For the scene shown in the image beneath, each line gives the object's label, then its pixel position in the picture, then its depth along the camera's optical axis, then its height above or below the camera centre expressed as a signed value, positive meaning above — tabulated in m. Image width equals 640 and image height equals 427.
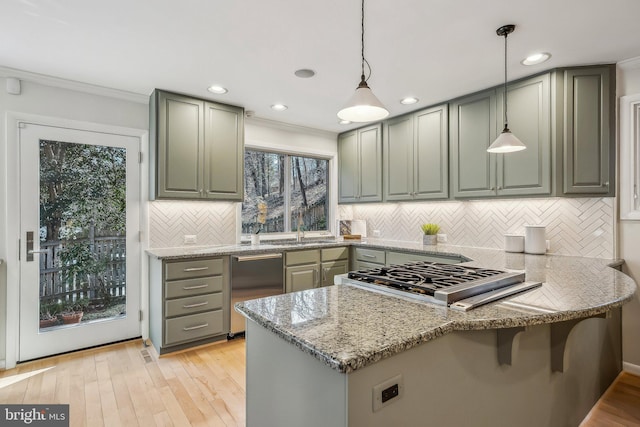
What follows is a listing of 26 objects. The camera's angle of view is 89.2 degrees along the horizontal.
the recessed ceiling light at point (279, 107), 3.60 +1.21
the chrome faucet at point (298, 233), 4.26 -0.25
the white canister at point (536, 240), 2.79 -0.22
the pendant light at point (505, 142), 2.10 +0.49
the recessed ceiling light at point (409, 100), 3.38 +1.21
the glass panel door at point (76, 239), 2.81 -0.24
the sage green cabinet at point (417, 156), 3.49 +0.68
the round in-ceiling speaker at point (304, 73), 2.72 +1.21
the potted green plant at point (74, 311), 2.95 -0.90
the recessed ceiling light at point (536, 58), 2.42 +1.20
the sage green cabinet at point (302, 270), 3.62 -0.64
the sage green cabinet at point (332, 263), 3.90 -0.59
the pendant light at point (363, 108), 1.56 +0.53
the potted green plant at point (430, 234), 3.66 -0.22
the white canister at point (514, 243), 2.94 -0.26
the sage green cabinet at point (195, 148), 3.11 +0.67
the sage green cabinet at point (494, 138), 2.72 +0.68
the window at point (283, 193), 4.14 +0.29
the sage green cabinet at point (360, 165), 4.20 +0.68
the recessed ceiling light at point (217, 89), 3.08 +1.20
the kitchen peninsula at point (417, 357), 0.91 -0.49
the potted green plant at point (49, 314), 2.86 -0.89
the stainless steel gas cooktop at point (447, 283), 1.26 -0.30
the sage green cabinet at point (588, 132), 2.53 +0.66
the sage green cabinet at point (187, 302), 2.92 -0.83
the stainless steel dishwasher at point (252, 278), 3.26 -0.67
